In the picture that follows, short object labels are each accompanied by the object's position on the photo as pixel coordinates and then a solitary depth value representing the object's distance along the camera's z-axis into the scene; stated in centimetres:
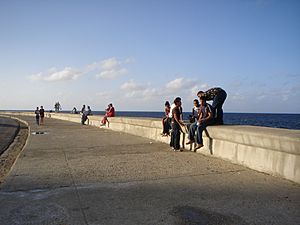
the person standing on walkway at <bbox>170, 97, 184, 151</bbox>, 952
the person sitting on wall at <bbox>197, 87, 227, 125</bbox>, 889
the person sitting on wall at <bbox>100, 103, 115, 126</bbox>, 2105
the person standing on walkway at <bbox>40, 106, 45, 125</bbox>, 2822
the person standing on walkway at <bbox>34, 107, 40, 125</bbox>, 2767
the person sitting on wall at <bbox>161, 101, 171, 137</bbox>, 1130
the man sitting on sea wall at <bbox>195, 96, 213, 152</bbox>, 855
